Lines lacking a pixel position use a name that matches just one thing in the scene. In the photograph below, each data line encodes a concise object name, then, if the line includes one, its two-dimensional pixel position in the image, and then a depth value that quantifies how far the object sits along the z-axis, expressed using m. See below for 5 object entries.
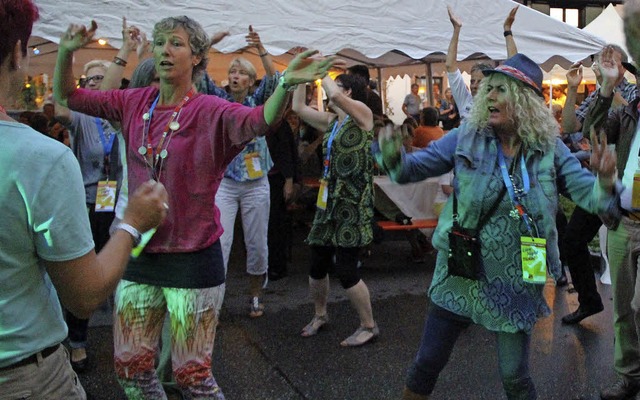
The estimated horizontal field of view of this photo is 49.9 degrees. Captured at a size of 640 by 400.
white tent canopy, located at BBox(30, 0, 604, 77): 6.39
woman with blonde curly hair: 2.88
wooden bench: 7.24
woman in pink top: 2.79
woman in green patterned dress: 4.71
